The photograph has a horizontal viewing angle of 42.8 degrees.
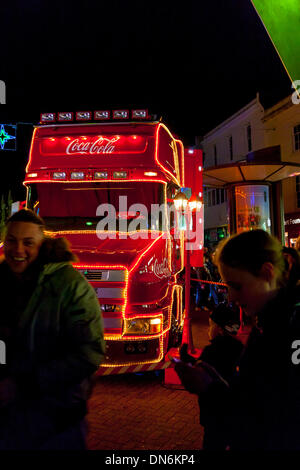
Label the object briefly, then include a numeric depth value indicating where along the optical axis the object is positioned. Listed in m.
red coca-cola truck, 5.28
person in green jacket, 1.93
